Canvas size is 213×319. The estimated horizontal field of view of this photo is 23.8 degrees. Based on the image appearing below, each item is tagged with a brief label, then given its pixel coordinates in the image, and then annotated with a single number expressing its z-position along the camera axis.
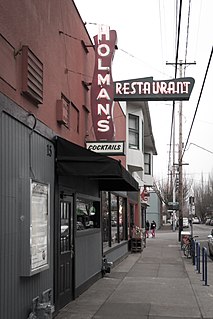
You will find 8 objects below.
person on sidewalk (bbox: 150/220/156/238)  44.12
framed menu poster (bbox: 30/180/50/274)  7.59
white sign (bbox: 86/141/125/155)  12.17
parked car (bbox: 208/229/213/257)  24.63
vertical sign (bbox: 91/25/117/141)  12.31
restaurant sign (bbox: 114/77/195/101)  12.91
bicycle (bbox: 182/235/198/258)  22.84
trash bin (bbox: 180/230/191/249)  24.19
